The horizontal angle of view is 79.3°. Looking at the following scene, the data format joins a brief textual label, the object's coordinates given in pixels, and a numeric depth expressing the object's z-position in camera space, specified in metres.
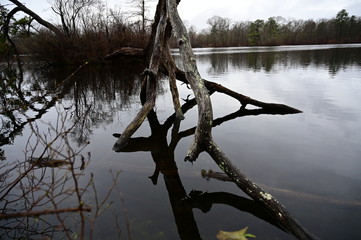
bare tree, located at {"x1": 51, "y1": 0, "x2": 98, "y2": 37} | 21.94
